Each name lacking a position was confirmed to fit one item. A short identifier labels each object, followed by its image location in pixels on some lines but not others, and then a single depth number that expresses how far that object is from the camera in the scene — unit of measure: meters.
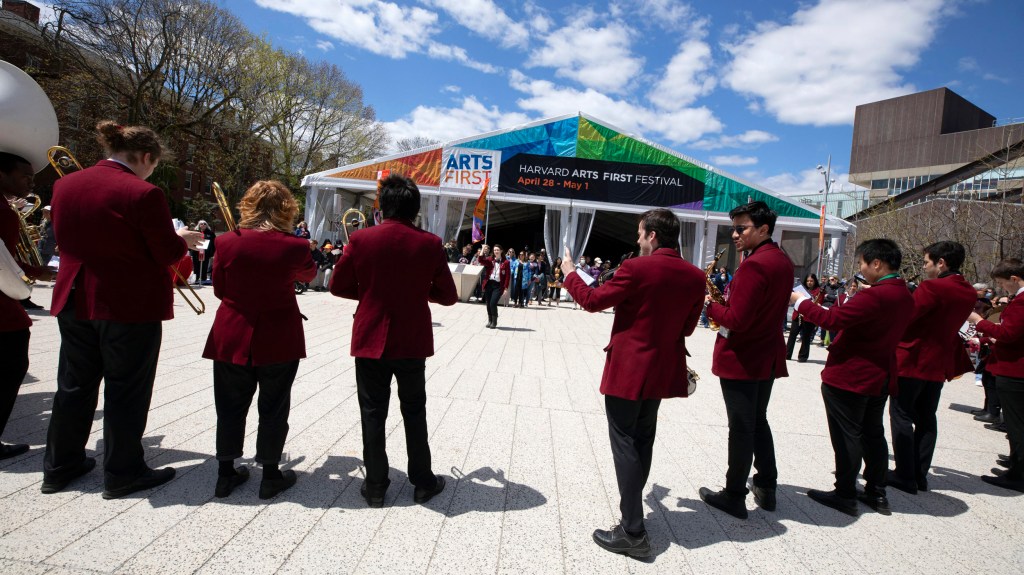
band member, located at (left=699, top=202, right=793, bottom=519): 2.97
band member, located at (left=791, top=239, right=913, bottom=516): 3.16
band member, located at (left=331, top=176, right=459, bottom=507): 2.78
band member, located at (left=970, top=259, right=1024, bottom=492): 3.88
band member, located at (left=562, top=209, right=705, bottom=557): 2.57
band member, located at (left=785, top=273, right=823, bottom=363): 9.81
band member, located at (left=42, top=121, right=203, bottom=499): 2.58
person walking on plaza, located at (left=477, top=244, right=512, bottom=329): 10.69
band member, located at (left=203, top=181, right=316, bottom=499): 2.75
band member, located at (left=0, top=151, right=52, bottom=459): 2.83
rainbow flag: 16.39
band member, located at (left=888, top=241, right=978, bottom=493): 3.69
